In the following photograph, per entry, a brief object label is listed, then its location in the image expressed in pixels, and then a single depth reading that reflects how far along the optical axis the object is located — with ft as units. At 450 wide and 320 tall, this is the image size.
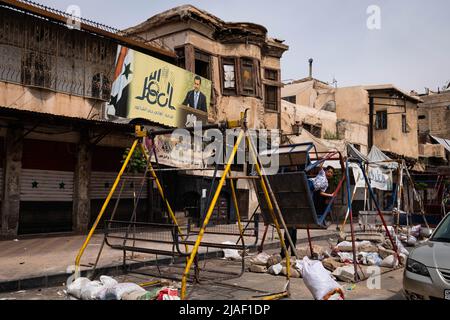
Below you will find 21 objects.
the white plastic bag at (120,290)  17.80
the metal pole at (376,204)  28.81
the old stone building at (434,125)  126.31
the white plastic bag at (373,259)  30.04
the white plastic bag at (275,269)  26.40
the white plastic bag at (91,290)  18.65
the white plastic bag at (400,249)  32.30
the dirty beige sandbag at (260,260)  28.25
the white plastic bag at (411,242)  42.11
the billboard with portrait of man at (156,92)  49.78
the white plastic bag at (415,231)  46.44
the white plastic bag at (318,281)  17.20
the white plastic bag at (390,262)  29.27
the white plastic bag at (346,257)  30.00
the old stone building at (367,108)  104.42
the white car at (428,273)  16.16
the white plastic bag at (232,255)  33.44
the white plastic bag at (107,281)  19.44
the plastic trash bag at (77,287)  19.56
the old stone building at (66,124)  42.96
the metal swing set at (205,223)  18.38
